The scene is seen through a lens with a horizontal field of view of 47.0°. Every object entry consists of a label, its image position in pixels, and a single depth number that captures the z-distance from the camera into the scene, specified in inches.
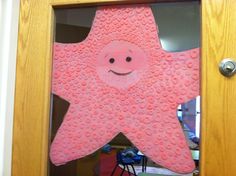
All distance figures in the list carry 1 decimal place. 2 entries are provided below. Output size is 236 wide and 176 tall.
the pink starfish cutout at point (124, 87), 35.6
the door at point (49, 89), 32.9
